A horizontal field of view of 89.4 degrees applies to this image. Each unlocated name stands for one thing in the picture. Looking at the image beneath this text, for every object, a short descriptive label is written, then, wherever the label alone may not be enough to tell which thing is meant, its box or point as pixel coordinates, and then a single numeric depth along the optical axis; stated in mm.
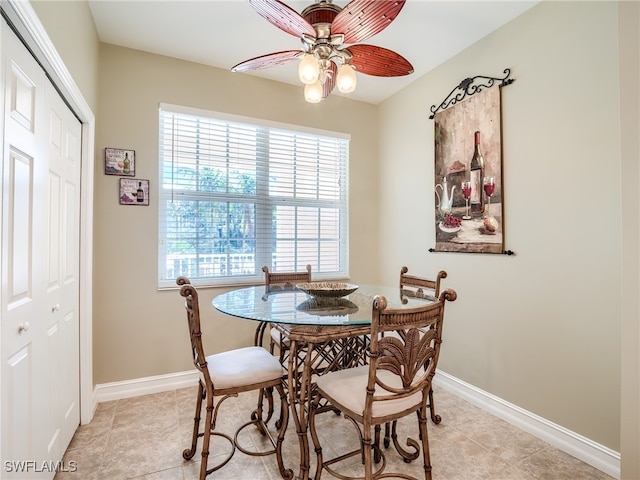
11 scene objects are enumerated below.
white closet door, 1181
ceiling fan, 1451
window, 2768
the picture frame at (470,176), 2344
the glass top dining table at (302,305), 1545
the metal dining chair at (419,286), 2206
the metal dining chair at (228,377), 1562
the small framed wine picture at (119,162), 2486
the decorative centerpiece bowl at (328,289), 1950
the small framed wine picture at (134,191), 2542
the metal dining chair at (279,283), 2378
